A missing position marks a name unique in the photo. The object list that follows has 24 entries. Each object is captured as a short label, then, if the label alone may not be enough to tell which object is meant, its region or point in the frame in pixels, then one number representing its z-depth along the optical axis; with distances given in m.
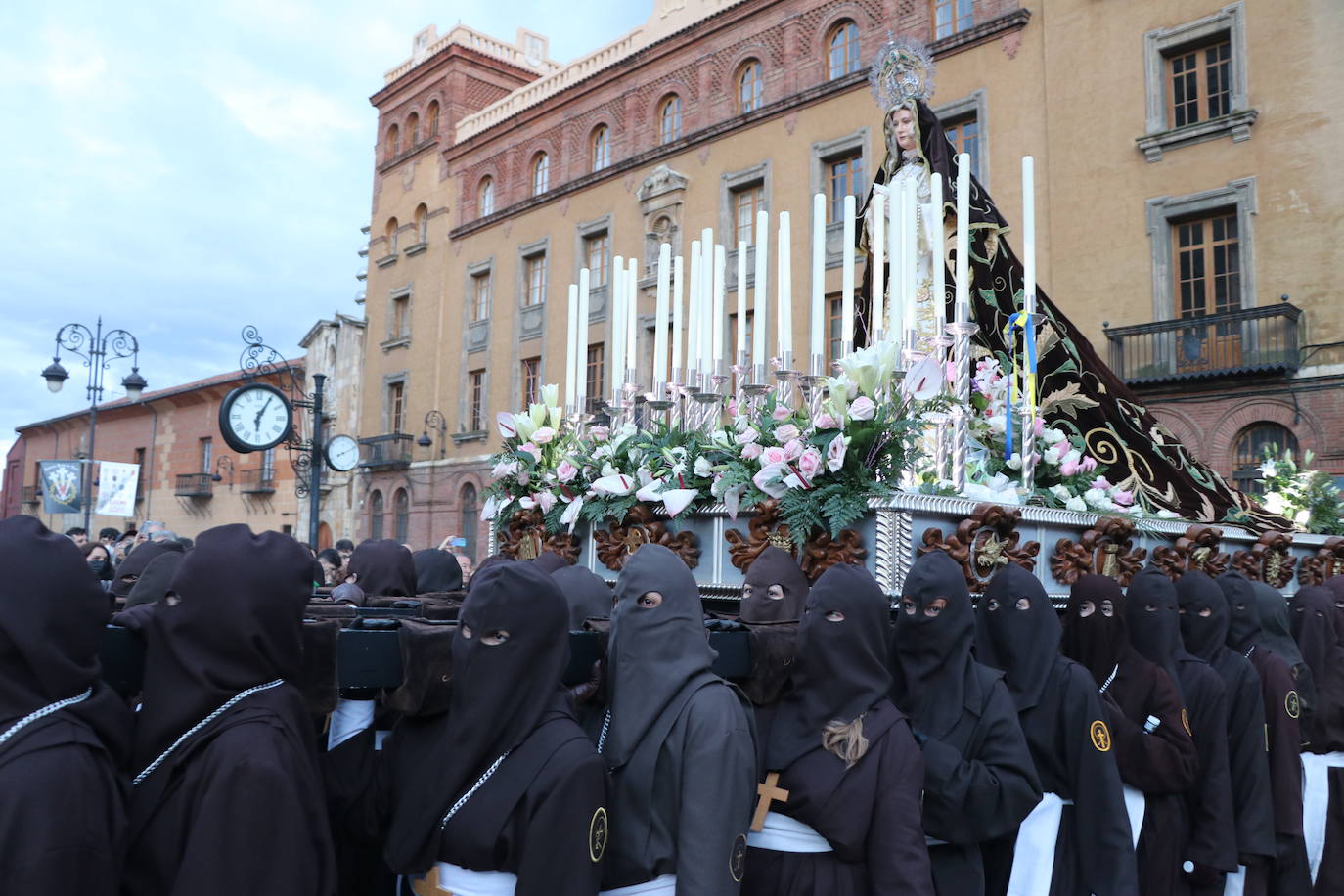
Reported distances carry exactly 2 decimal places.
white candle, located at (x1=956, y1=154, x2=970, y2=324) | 4.44
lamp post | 18.84
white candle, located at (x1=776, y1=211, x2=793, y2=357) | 4.73
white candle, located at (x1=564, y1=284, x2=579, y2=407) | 5.62
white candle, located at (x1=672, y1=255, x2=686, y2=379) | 5.42
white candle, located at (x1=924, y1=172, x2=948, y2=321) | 5.04
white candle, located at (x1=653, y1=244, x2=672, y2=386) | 5.46
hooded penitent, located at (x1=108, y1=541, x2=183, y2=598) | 5.57
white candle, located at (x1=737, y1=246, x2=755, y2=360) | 5.11
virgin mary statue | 5.61
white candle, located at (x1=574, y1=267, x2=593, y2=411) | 5.58
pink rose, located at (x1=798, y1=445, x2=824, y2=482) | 3.68
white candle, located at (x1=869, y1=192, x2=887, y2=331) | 4.89
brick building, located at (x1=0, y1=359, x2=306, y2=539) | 31.95
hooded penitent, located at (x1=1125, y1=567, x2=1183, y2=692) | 4.41
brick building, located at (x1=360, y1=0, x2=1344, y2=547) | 14.29
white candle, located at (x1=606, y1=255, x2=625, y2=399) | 5.62
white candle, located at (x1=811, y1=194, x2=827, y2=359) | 4.71
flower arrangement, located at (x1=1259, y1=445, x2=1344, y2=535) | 8.29
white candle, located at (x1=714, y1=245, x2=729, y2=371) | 5.15
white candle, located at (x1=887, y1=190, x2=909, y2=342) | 4.45
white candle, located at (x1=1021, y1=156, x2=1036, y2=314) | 5.03
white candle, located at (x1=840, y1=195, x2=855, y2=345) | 5.11
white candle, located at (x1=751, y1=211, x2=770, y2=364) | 4.89
